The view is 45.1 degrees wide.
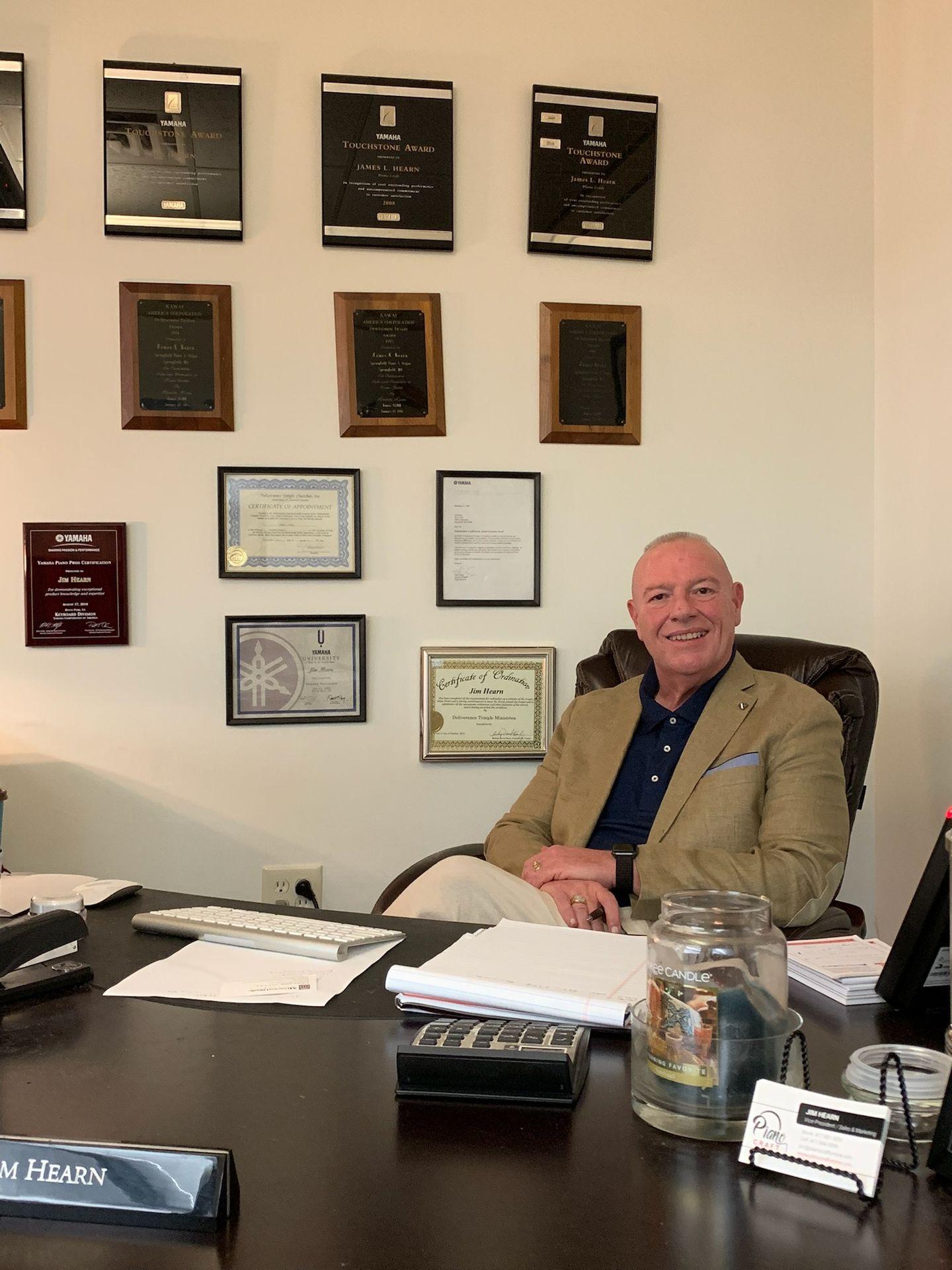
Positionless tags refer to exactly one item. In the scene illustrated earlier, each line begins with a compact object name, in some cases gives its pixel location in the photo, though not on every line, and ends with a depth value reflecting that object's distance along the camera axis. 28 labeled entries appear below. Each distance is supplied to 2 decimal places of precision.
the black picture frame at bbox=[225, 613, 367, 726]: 2.90
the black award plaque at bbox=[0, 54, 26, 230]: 2.78
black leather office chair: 2.38
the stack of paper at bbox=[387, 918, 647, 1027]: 1.13
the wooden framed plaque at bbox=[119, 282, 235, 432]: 2.84
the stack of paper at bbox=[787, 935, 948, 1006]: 1.21
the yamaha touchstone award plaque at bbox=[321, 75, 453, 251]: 2.90
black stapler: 1.22
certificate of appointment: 2.89
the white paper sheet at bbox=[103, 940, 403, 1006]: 1.23
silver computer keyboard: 1.37
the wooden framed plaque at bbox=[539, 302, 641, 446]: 2.99
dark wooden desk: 0.74
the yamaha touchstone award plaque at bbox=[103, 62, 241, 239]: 2.82
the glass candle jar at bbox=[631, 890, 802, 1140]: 0.89
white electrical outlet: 2.90
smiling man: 2.05
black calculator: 0.96
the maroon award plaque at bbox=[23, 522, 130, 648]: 2.81
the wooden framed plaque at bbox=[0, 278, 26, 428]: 2.80
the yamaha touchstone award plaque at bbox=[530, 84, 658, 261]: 2.97
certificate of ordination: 2.97
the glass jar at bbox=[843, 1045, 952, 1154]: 0.90
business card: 0.81
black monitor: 1.12
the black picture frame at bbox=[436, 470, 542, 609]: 2.97
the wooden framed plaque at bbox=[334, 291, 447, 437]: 2.92
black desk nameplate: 0.77
